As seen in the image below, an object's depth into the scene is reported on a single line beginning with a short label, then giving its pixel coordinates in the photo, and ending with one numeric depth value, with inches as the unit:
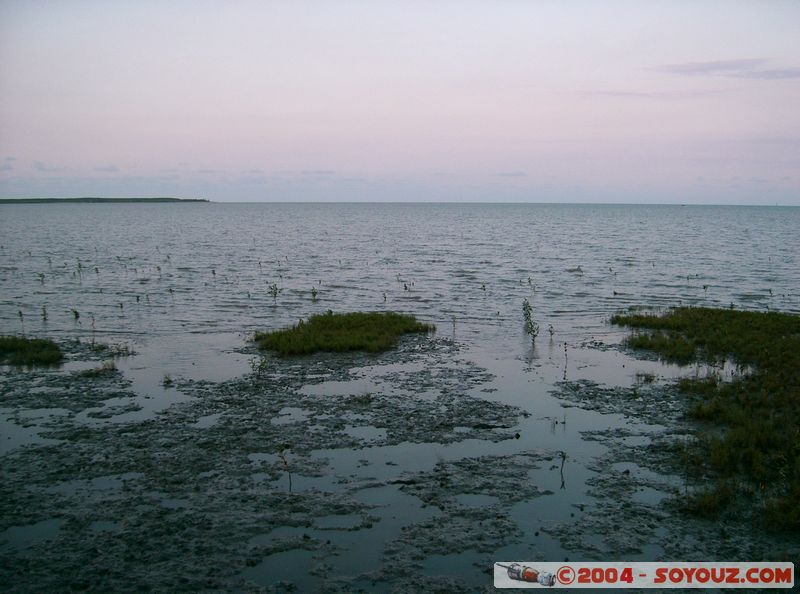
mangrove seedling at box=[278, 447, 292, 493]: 442.0
